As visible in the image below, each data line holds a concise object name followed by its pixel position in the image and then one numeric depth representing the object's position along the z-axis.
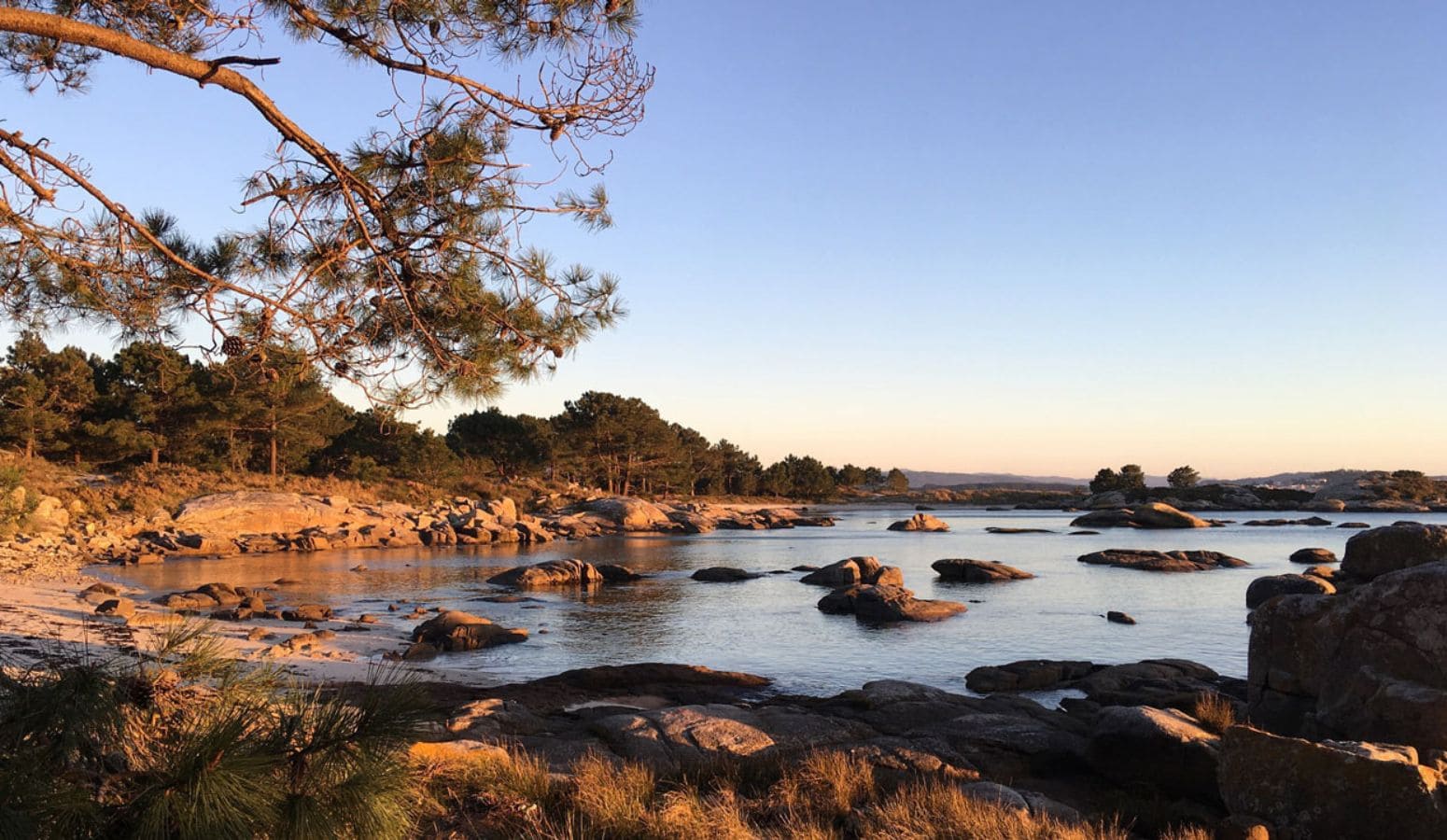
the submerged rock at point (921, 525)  70.25
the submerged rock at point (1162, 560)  39.03
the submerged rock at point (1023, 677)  15.95
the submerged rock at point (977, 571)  34.44
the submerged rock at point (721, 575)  33.75
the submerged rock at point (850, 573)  31.14
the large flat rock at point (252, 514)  41.12
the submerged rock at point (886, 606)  24.22
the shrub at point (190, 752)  3.39
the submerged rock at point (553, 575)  30.52
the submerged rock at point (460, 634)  19.23
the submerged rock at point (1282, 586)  17.72
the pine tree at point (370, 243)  7.40
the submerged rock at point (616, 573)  33.06
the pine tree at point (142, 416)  47.66
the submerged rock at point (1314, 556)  40.47
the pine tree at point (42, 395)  44.69
